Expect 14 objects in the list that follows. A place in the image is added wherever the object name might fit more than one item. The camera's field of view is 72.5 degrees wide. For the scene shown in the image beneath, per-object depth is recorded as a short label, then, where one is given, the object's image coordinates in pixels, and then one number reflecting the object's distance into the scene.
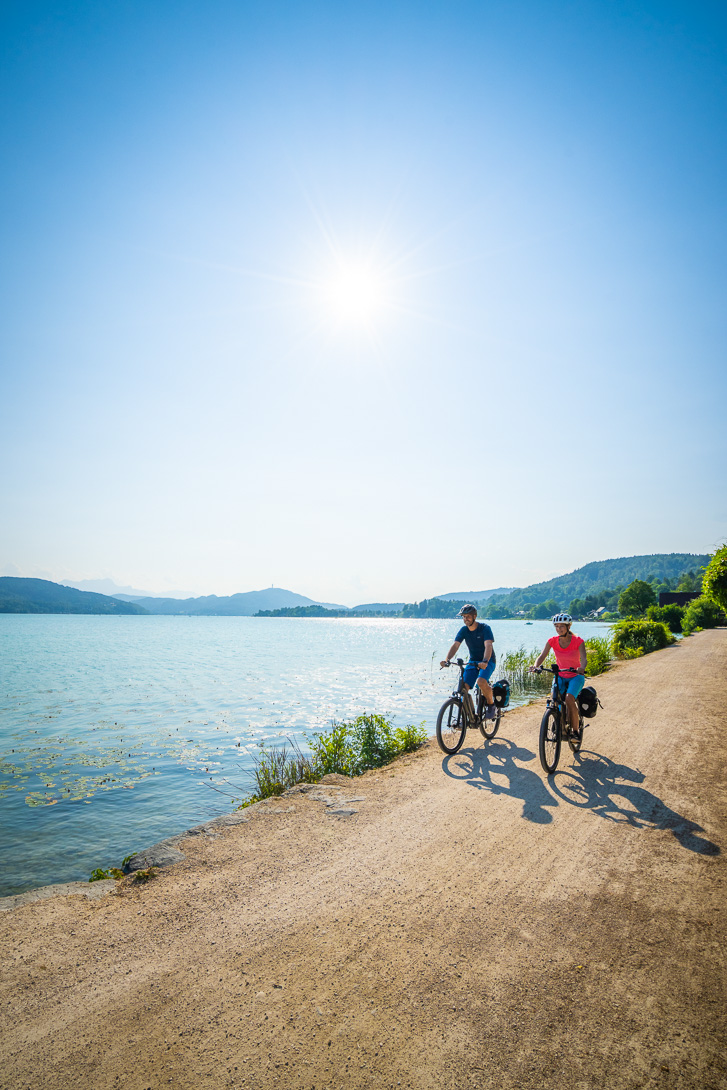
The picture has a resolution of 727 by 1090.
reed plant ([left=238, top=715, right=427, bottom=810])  10.42
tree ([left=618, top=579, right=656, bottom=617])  75.44
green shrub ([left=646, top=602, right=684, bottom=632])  64.44
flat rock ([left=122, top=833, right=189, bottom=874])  5.81
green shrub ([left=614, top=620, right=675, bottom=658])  31.50
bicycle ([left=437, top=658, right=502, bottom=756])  10.02
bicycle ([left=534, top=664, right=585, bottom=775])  8.43
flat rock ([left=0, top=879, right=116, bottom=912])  5.25
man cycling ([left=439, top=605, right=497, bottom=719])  10.05
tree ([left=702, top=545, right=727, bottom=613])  21.36
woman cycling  8.80
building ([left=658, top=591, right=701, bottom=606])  80.75
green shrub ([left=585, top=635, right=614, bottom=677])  22.78
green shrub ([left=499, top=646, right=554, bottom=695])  24.94
